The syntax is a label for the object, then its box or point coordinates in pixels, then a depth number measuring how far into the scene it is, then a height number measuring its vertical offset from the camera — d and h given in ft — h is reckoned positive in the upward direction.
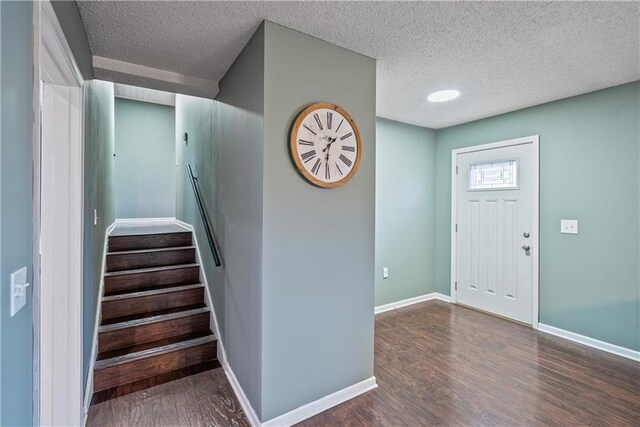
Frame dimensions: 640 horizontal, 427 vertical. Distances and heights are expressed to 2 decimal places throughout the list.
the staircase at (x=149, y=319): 7.63 -3.07
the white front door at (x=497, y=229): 10.88 -0.62
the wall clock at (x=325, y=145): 6.11 +1.37
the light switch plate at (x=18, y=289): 2.75 -0.75
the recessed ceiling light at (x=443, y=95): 9.36 +3.61
